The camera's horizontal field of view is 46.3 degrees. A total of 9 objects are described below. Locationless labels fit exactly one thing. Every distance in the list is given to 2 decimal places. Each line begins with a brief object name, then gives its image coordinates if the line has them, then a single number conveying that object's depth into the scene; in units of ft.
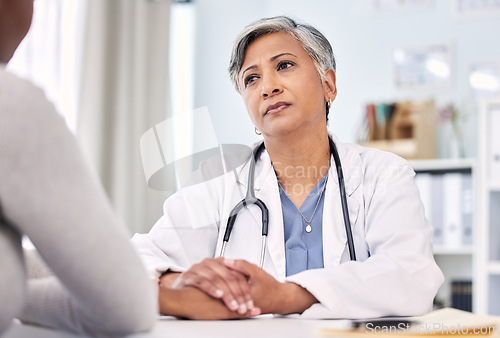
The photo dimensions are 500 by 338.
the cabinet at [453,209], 9.35
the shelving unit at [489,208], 9.05
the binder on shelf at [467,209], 9.34
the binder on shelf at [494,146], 9.23
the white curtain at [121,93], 9.39
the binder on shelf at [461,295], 9.50
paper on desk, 2.20
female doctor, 3.27
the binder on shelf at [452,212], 9.39
